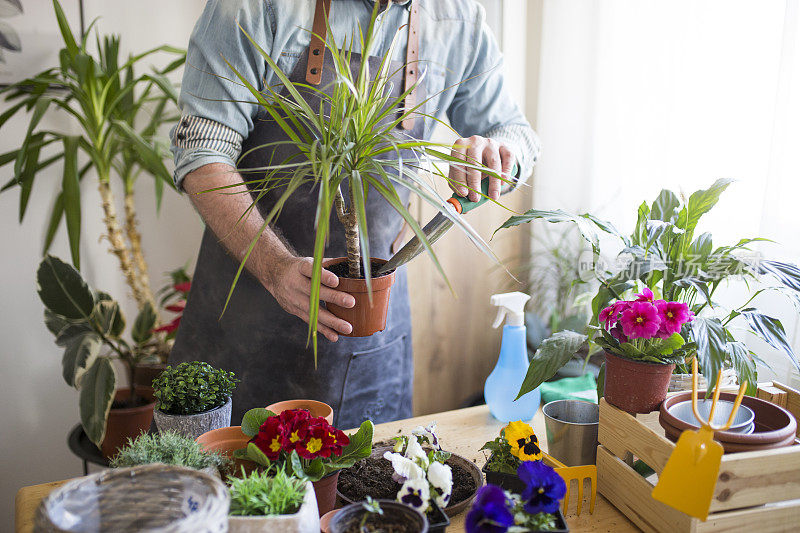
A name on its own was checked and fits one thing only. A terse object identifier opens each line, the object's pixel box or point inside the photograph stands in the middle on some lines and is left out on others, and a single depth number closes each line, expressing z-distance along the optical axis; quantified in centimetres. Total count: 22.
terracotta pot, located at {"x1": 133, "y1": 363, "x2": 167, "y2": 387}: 206
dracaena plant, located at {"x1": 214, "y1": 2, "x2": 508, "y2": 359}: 76
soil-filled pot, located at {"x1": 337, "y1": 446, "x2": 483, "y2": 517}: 86
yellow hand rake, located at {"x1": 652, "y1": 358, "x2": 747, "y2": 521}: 71
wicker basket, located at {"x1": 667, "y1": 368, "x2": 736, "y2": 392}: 96
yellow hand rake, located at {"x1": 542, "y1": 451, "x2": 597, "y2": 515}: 87
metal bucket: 99
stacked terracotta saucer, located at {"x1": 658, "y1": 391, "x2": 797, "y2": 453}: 77
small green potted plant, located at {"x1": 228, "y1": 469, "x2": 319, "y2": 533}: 67
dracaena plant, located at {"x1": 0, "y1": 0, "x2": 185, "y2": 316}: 181
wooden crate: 75
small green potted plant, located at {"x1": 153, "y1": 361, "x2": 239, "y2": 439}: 92
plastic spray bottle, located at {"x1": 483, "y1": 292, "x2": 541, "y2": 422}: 122
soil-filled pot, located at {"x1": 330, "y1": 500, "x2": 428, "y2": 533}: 69
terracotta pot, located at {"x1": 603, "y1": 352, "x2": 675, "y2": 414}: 88
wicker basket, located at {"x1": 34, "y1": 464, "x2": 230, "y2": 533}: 60
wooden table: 87
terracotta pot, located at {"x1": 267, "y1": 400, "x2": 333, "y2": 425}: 95
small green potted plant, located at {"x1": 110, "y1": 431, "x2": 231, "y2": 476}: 79
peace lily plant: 86
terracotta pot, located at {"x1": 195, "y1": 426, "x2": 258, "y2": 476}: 89
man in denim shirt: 116
